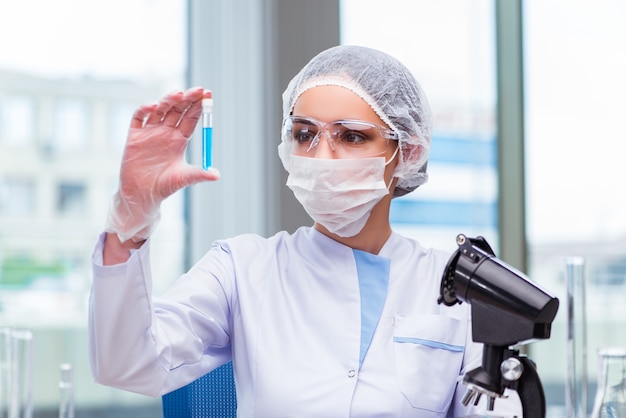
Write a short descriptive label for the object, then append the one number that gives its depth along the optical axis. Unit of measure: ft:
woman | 4.38
